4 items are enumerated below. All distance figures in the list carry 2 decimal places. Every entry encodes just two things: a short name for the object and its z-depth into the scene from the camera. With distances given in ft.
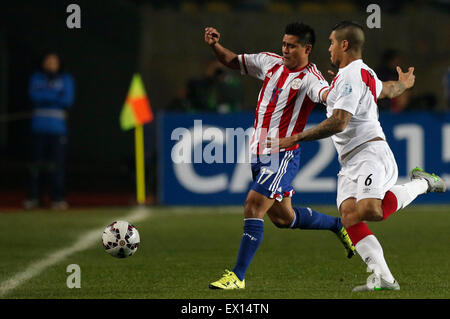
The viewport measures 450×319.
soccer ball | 47.11
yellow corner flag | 91.50
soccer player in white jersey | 38.86
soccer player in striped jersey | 43.45
